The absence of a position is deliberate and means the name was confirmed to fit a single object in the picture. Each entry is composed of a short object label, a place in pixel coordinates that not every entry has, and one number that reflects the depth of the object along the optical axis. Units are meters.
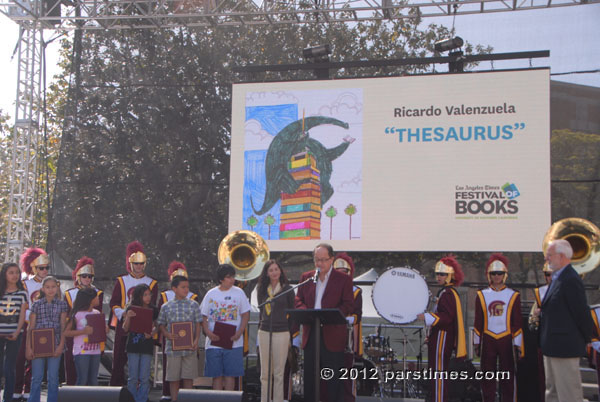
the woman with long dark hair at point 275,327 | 7.33
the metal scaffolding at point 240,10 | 10.95
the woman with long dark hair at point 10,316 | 7.45
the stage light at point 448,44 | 11.05
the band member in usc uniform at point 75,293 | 8.72
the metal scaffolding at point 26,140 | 11.35
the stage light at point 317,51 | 11.67
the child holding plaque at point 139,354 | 7.51
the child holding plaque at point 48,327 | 7.34
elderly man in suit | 5.73
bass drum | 8.08
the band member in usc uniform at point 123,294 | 8.41
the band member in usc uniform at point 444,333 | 7.84
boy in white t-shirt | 7.64
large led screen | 10.60
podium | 5.53
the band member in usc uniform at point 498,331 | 7.79
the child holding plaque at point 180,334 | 7.51
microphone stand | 5.96
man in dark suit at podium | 6.14
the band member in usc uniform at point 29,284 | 8.86
